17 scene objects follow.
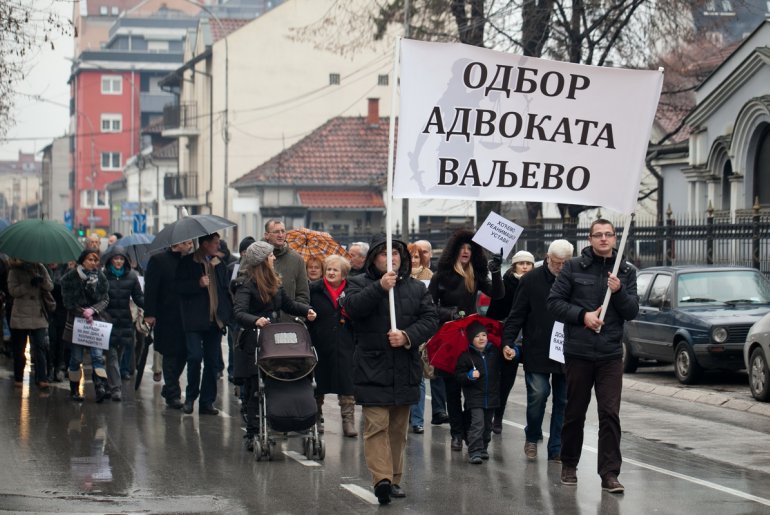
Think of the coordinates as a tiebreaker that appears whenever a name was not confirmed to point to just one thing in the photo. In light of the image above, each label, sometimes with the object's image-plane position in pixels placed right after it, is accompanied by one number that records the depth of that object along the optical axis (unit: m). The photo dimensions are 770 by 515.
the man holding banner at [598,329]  9.94
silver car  15.65
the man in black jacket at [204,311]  14.59
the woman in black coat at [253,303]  11.92
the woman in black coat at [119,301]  16.06
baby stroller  11.30
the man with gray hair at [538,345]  11.52
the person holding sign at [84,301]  15.85
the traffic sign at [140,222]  49.57
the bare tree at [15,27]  15.54
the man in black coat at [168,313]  15.02
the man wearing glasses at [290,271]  13.06
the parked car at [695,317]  17.44
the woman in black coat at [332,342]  12.84
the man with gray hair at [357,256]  14.31
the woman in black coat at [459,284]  11.94
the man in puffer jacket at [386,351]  9.56
